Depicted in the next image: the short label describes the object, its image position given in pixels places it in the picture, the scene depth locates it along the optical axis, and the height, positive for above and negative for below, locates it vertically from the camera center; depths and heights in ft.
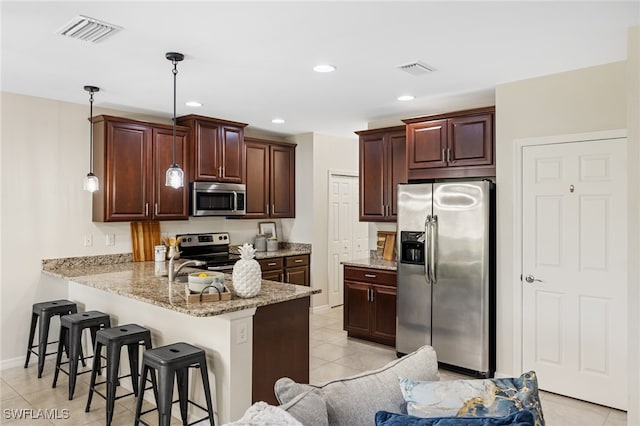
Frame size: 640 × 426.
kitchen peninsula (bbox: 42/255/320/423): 9.00 -2.58
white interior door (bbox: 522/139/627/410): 10.69 -1.35
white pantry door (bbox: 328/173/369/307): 21.67 -0.73
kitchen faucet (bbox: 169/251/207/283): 11.01 -1.35
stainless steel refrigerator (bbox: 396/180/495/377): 12.60 -1.72
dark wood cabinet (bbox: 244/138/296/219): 19.57 +1.68
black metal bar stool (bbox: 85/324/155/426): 9.84 -3.19
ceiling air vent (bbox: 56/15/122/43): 8.41 +3.68
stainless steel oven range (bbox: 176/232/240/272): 16.81 -1.44
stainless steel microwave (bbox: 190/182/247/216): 16.73 +0.64
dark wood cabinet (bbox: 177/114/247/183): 16.61 +2.59
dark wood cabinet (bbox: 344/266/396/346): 15.55 -3.22
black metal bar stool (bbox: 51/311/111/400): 11.36 -3.09
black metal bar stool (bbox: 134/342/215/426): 8.55 -3.13
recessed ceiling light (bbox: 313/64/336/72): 11.08 +3.73
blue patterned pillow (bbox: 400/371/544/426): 4.76 -2.01
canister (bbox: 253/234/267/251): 20.33 -1.33
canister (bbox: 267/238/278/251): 20.59 -1.35
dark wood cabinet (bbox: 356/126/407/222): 16.48 +1.70
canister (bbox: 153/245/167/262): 15.44 -1.33
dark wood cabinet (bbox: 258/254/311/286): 18.69 -2.37
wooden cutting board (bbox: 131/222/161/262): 16.25 -0.90
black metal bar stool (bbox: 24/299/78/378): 12.84 -3.04
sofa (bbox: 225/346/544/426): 4.42 -2.04
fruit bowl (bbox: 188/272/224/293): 9.29 -1.41
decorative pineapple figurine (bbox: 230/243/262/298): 9.37 -1.29
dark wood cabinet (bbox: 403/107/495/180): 13.30 +2.24
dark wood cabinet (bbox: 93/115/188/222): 14.76 +1.57
